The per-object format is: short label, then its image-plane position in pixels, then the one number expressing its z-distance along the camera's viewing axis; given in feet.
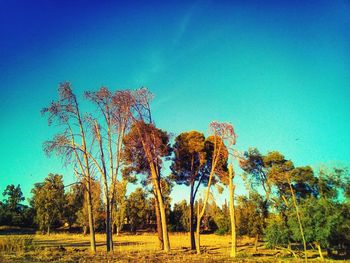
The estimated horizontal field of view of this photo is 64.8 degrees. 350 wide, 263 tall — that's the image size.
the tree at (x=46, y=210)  173.99
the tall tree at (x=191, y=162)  72.59
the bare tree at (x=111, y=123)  52.39
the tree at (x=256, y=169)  101.58
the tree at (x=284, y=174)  103.26
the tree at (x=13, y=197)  217.77
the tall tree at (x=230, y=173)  56.75
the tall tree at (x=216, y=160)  65.31
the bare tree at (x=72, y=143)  50.08
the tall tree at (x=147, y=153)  58.01
